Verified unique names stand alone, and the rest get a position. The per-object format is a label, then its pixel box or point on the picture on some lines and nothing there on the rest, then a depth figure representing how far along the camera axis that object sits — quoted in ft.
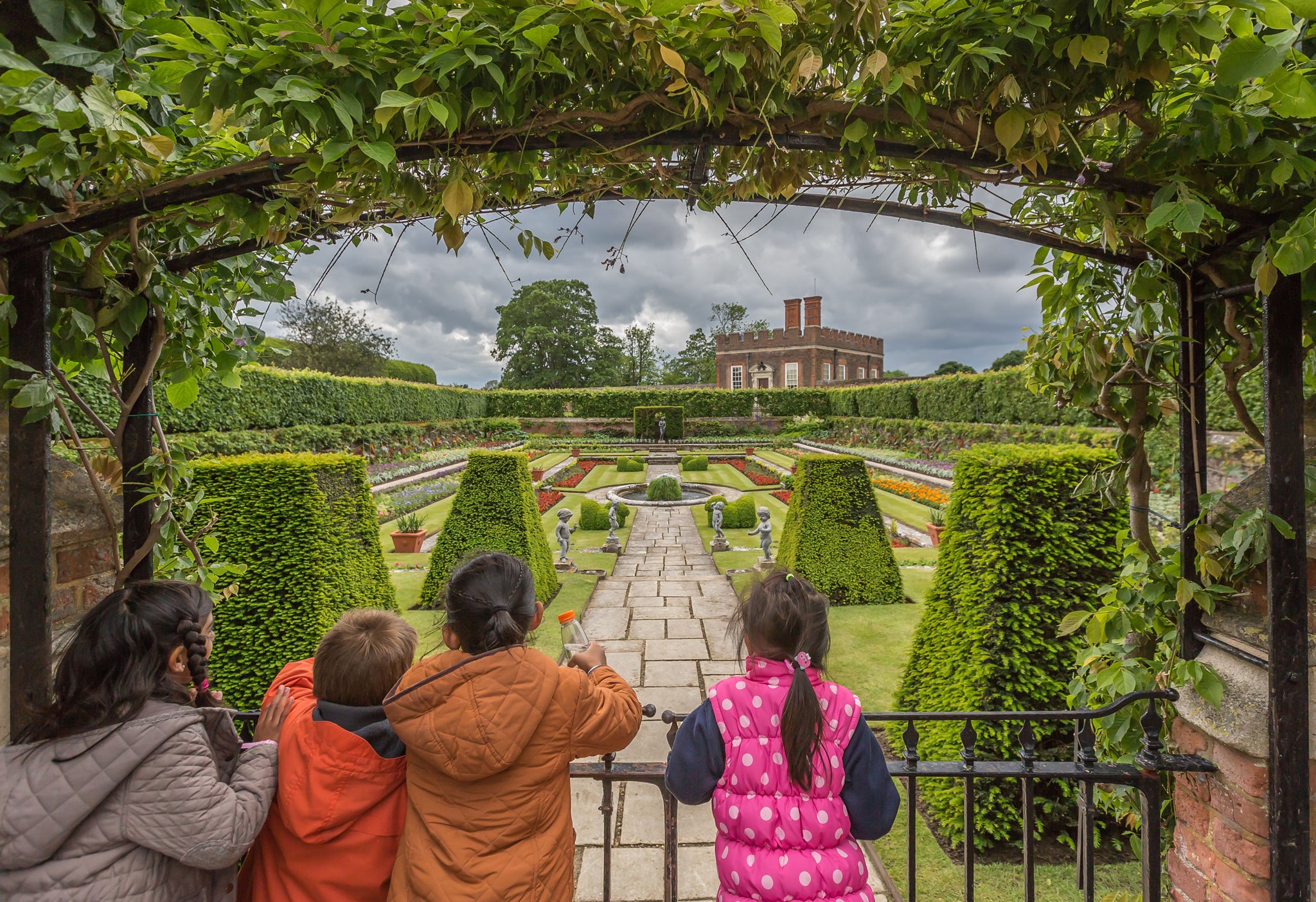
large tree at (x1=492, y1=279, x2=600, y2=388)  167.43
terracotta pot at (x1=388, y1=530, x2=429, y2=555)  31.01
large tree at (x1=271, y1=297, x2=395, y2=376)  120.37
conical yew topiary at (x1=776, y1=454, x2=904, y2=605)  21.66
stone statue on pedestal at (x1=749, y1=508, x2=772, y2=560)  26.86
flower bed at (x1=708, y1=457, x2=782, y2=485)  51.83
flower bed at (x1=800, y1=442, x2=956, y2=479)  52.26
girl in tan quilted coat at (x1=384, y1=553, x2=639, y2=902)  4.18
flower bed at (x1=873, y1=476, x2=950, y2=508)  40.53
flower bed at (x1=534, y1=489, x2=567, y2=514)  41.66
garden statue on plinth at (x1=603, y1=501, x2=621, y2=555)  30.63
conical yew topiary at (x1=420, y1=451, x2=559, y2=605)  21.01
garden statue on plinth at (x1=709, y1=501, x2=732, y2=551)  30.66
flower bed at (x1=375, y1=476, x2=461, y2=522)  38.88
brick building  141.49
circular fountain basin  44.65
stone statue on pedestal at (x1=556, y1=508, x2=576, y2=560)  27.91
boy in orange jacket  4.34
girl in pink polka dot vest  4.46
